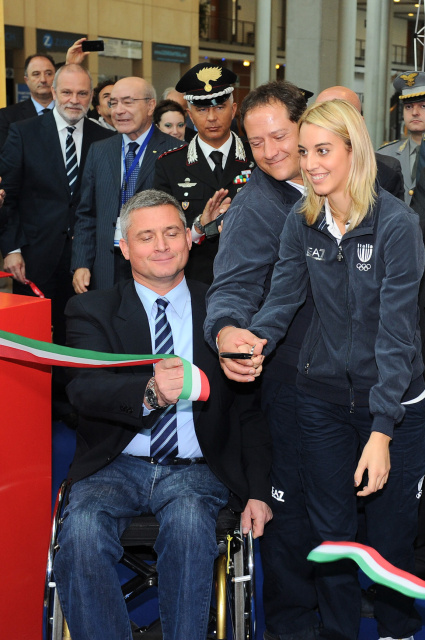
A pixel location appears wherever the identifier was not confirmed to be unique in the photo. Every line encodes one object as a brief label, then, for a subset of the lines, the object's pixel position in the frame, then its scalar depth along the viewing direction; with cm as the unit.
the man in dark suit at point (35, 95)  512
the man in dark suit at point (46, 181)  449
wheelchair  215
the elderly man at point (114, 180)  412
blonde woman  200
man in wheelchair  213
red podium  234
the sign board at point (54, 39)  1552
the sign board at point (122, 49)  1652
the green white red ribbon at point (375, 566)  167
